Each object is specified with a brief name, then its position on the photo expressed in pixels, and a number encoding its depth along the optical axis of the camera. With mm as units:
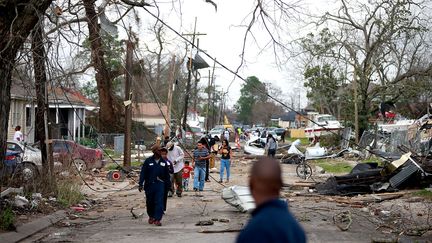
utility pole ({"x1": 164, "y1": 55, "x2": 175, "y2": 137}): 46206
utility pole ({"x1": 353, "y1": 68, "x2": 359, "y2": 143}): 42094
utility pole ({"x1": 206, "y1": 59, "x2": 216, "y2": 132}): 76919
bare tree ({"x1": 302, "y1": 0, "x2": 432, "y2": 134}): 42375
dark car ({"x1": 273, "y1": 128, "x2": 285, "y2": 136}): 75025
